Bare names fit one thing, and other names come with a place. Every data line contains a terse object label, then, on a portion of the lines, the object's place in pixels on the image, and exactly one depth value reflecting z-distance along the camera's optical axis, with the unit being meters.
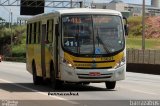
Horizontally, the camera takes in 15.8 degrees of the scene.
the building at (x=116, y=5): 171.79
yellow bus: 20.83
